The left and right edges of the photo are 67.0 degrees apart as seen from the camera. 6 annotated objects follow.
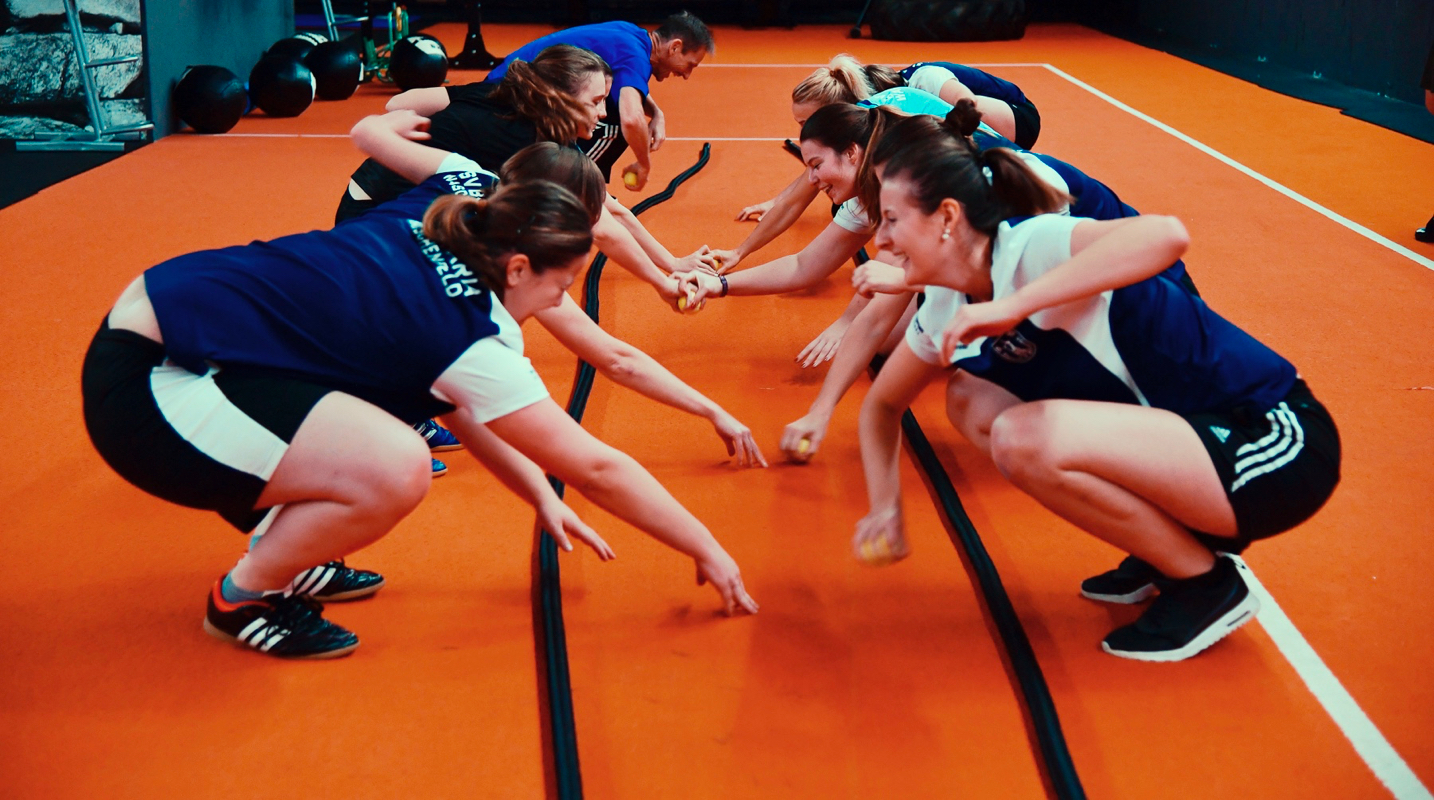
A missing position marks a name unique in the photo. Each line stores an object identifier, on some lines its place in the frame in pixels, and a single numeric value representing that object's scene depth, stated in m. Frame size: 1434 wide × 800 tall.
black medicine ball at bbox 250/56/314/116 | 6.71
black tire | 10.88
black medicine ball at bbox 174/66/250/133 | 6.25
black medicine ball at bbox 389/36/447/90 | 7.42
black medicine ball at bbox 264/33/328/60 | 7.11
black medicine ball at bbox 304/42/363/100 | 7.26
